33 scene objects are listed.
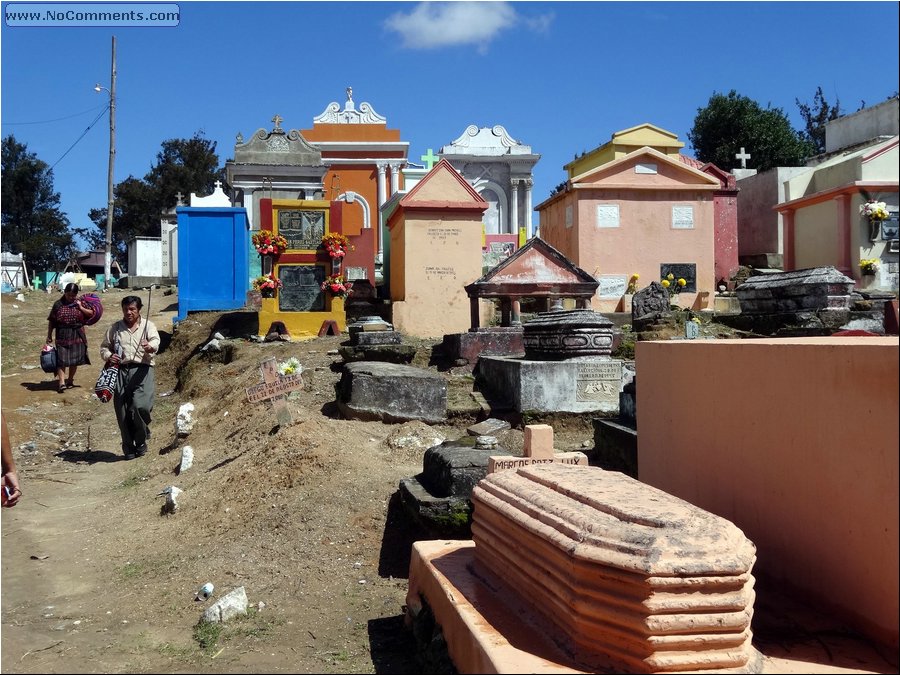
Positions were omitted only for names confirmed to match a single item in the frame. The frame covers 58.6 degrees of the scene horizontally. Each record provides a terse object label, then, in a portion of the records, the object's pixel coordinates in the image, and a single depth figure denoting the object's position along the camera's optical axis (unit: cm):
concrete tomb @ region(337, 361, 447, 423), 791
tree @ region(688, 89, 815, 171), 3247
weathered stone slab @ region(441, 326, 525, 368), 1020
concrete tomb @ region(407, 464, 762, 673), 237
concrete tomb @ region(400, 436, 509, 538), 478
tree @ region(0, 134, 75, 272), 4200
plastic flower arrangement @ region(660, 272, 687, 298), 1664
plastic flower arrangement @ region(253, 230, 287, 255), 1242
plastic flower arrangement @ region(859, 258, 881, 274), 1566
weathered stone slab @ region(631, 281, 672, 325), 1381
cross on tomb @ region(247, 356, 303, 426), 701
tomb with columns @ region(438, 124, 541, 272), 2556
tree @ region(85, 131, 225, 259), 4556
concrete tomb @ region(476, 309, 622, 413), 818
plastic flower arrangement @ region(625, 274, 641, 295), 1673
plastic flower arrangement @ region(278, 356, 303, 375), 897
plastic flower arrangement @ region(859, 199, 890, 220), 1555
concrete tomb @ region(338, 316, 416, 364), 991
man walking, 799
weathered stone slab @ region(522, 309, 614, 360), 838
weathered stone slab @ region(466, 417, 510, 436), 752
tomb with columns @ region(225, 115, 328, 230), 1830
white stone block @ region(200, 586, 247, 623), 400
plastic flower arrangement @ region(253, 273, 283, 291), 1241
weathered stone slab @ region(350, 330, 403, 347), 1038
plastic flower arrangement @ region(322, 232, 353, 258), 1265
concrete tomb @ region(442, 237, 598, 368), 1097
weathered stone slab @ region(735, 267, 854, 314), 1141
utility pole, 2839
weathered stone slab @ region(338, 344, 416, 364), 990
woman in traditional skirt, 1083
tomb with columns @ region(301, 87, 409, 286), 2530
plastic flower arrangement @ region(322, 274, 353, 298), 1270
